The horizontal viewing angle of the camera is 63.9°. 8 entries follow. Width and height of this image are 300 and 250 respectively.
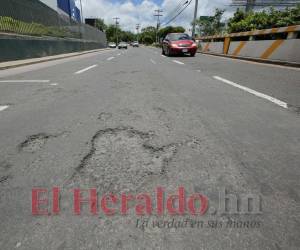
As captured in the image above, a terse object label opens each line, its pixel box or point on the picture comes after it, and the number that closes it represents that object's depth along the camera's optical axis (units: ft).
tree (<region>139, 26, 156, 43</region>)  398.62
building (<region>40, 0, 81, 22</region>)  118.82
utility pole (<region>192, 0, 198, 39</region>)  96.53
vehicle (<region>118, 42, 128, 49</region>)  164.19
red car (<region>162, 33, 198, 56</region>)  52.70
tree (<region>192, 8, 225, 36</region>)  102.73
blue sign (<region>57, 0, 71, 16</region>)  129.84
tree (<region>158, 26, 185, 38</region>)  310.61
